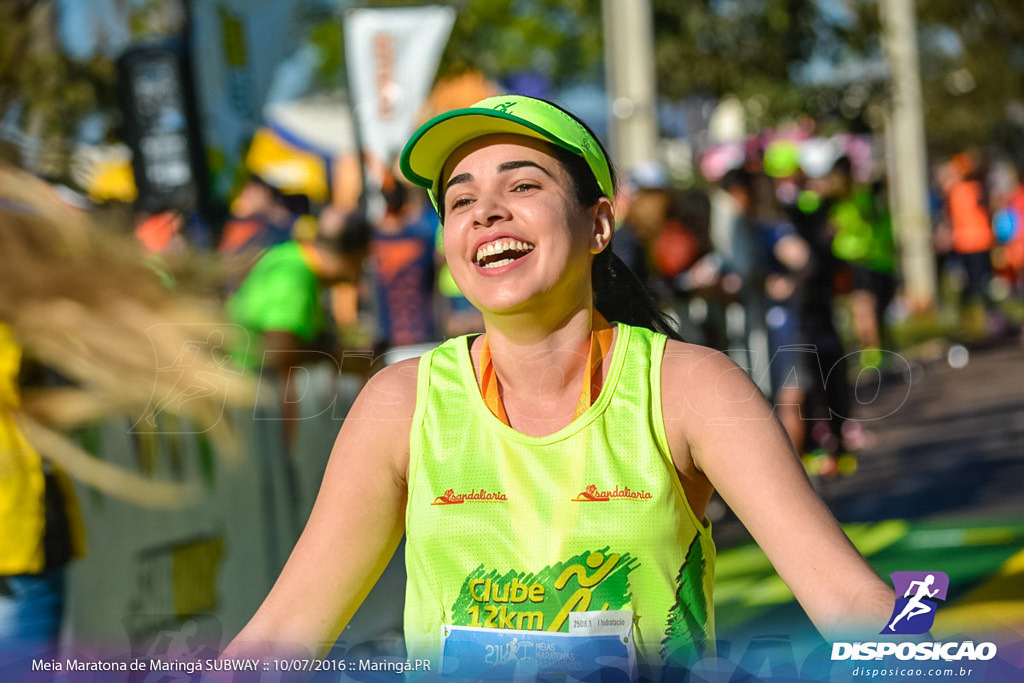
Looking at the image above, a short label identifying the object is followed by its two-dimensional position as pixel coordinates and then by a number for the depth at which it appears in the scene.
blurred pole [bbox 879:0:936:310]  20.08
